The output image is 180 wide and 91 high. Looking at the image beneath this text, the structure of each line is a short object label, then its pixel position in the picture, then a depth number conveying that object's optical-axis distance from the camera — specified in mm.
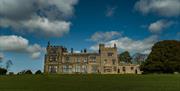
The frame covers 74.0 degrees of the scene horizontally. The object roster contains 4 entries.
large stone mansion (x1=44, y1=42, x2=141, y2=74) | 35640
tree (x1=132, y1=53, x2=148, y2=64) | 46159
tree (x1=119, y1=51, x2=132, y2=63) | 46159
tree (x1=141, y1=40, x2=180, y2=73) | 27390
